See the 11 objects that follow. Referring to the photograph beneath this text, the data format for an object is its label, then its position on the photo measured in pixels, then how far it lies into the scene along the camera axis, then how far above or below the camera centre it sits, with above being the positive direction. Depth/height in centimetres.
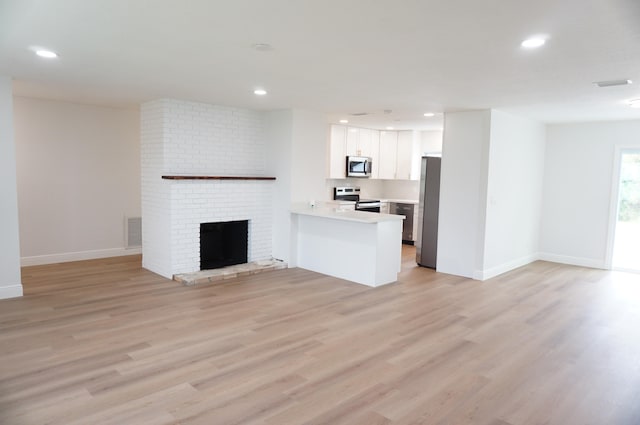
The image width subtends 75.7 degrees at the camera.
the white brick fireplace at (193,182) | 569 -12
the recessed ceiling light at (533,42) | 276 +96
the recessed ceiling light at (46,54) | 341 +98
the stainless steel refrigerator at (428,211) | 666 -52
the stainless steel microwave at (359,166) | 862 +25
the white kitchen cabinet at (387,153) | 926 +57
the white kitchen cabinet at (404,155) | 907 +52
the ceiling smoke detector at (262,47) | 305 +97
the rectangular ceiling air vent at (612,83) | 393 +98
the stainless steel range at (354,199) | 876 -48
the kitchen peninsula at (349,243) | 552 -94
